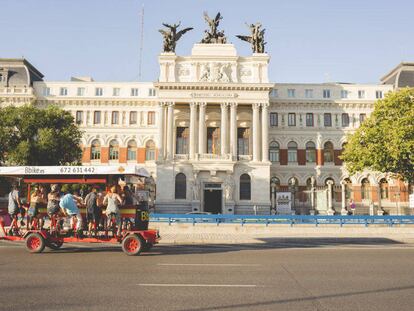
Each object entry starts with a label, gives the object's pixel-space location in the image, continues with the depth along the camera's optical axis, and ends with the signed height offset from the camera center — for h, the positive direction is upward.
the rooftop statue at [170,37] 49.69 +19.67
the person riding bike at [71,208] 15.52 -0.46
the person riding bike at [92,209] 15.70 -0.50
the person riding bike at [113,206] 15.29 -0.36
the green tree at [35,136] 36.88 +5.60
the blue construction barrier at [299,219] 29.98 -1.61
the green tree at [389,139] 34.69 +5.37
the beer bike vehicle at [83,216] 15.53 -1.00
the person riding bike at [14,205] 16.66 -0.40
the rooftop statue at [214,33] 51.50 +20.94
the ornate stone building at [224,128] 47.56 +8.89
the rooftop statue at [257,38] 50.19 +19.82
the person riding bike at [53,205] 15.80 -0.36
